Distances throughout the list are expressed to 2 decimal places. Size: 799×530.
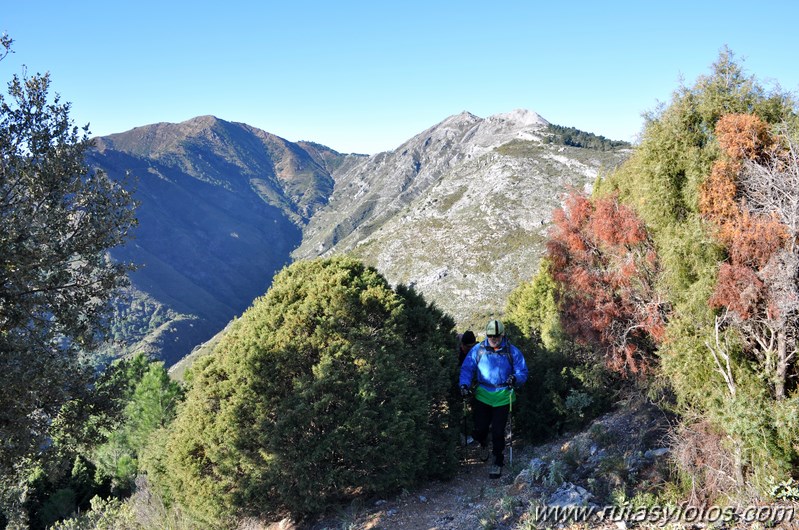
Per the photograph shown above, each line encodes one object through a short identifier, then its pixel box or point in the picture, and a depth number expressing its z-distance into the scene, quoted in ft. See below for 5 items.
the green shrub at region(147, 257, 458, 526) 25.02
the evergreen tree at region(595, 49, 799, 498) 17.74
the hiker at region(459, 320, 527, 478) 27.12
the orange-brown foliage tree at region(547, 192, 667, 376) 31.09
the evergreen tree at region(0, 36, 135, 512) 23.48
